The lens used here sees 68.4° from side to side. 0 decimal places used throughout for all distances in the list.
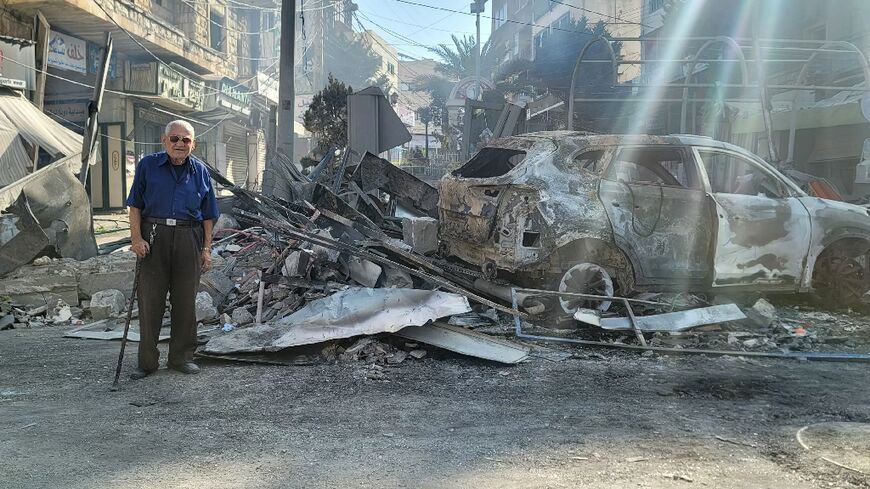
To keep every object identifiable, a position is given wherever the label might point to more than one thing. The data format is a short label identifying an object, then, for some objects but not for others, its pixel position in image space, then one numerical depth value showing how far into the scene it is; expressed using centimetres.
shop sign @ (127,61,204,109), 1997
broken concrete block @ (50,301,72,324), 661
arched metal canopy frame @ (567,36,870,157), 941
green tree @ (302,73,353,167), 1560
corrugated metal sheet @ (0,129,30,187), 965
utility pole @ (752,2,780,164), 933
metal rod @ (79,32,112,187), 956
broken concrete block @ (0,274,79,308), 684
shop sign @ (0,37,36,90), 1249
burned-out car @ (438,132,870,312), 582
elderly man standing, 435
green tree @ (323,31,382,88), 5550
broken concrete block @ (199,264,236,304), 649
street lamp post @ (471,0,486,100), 3551
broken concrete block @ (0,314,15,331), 619
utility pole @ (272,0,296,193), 1203
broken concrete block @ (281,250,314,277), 650
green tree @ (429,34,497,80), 4959
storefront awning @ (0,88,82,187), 1008
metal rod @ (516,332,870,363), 506
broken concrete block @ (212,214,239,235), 953
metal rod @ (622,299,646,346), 529
